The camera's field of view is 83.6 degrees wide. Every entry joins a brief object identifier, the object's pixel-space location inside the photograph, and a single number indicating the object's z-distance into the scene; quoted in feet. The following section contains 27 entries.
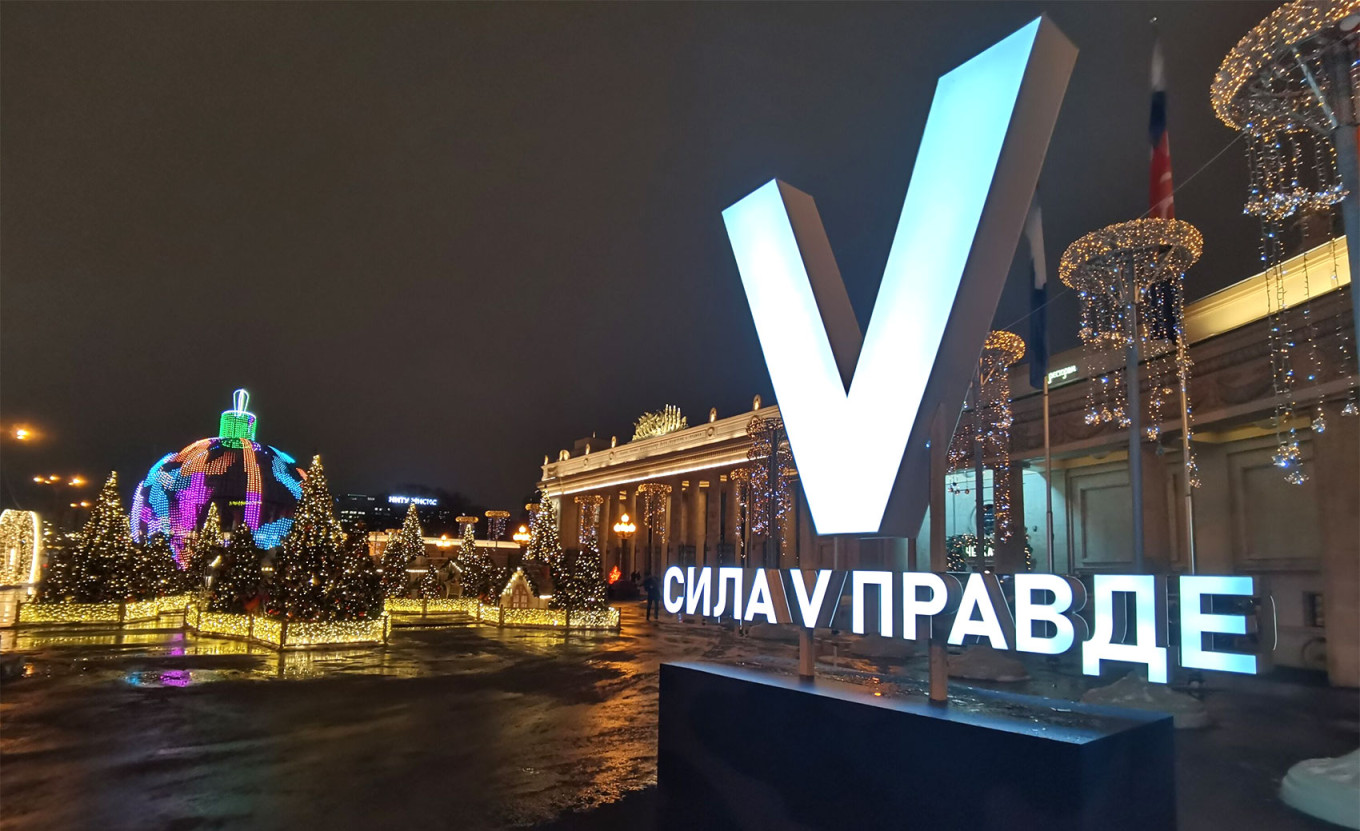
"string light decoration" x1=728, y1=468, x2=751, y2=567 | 141.40
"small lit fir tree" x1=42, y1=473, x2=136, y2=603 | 75.56
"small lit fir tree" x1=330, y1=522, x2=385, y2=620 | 62.39
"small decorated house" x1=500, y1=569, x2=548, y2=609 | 84.17
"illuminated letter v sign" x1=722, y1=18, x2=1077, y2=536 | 15.53
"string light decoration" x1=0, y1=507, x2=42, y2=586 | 112.27
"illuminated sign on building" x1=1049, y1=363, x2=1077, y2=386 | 89.92
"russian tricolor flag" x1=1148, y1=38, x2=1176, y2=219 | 49.01
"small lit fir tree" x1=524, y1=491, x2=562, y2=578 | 86.43
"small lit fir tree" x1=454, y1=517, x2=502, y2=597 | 101.55
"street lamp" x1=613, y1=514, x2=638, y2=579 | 111.14
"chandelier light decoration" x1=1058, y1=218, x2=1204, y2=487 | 44.01
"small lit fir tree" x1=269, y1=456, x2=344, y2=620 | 60.34
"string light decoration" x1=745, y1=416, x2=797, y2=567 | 81.82
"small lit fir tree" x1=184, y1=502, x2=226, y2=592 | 100.22
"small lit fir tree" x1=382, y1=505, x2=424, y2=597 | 107.04
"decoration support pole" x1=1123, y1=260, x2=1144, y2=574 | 44.29
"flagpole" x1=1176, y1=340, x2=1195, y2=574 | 47.11
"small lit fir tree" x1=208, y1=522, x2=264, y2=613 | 68.33
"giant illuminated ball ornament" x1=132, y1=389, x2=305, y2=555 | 145.59
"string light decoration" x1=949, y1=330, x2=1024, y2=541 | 62.34
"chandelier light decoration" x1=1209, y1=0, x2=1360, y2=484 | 23.00
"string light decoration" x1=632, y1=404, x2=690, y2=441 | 205.88
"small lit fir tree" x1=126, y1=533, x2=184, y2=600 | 81.04
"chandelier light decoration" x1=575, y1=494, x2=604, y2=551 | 198.39
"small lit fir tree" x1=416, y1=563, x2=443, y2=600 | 105.70
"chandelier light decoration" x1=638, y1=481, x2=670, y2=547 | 162.40
